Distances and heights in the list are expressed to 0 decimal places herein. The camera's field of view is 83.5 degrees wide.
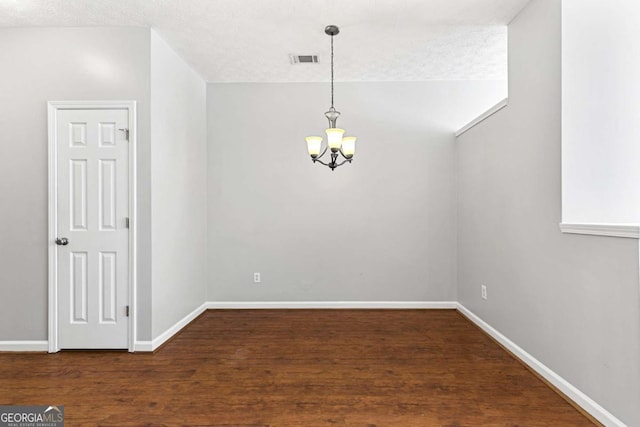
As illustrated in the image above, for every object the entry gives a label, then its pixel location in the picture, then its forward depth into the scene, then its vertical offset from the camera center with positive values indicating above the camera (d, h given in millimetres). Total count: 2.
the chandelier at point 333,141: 3246 +652
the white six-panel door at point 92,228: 3209 -158
